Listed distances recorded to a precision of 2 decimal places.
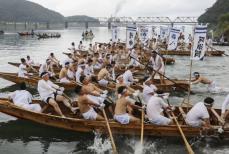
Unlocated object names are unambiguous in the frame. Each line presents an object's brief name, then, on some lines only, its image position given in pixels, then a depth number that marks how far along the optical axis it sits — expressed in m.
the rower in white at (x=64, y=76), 14.16
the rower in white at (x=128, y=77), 13.15
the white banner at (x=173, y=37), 18.16
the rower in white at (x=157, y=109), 8.63
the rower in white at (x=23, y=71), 14.80
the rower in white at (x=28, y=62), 16.31
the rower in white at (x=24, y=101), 9.80
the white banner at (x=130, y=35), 17.26
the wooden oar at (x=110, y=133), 7.48
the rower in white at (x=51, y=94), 9.73
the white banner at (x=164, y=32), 29.13
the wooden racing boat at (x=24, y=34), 62.61
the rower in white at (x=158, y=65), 14.41
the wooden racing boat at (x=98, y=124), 8.75
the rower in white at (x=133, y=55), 18.23
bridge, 109.87
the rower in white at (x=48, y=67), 14.76
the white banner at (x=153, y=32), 31.37
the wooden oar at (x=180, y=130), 7.58
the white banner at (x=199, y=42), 11.10
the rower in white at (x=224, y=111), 8.83
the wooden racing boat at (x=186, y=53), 27.22
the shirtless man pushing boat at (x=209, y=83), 13.55
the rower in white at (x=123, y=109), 8.53
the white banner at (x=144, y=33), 22.51
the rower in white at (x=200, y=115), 8.33
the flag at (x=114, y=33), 23.10
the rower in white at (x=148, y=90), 9.82
